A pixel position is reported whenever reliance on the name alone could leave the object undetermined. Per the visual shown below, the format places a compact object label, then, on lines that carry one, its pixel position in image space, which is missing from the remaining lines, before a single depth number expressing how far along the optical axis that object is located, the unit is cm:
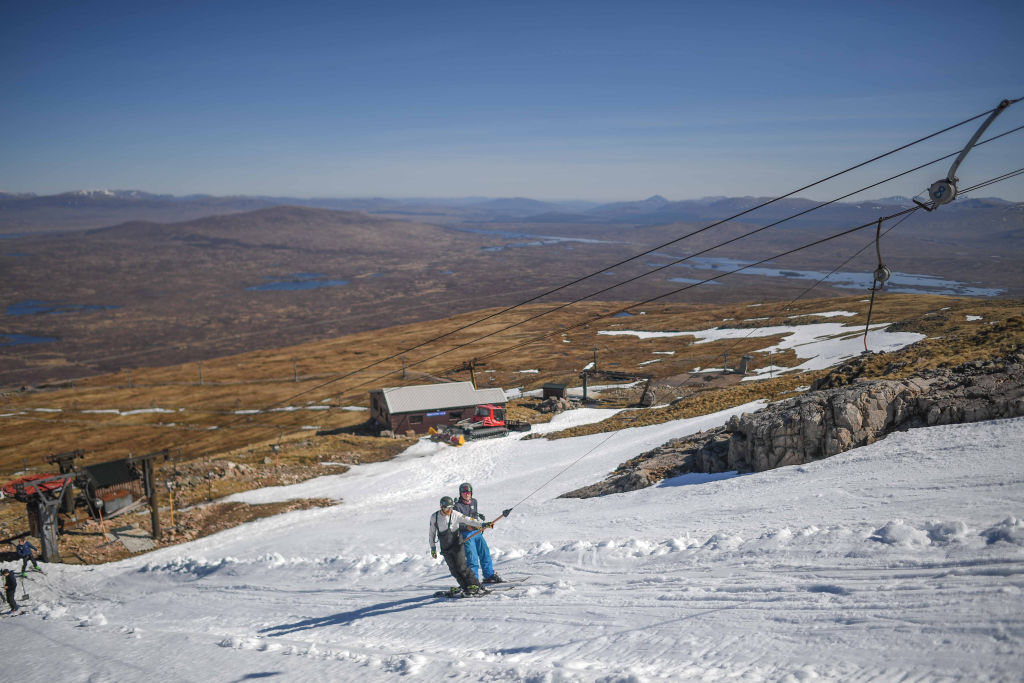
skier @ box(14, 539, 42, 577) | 1919
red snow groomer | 4162
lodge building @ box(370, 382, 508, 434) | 4881
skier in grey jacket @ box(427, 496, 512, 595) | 1116
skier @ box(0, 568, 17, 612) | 1717
